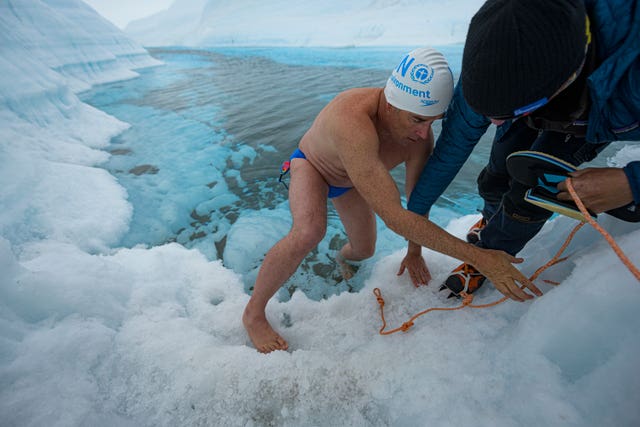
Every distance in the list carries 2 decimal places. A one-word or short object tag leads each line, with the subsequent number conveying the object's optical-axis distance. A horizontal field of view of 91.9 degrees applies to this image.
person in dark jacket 0.76
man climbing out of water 1.25
